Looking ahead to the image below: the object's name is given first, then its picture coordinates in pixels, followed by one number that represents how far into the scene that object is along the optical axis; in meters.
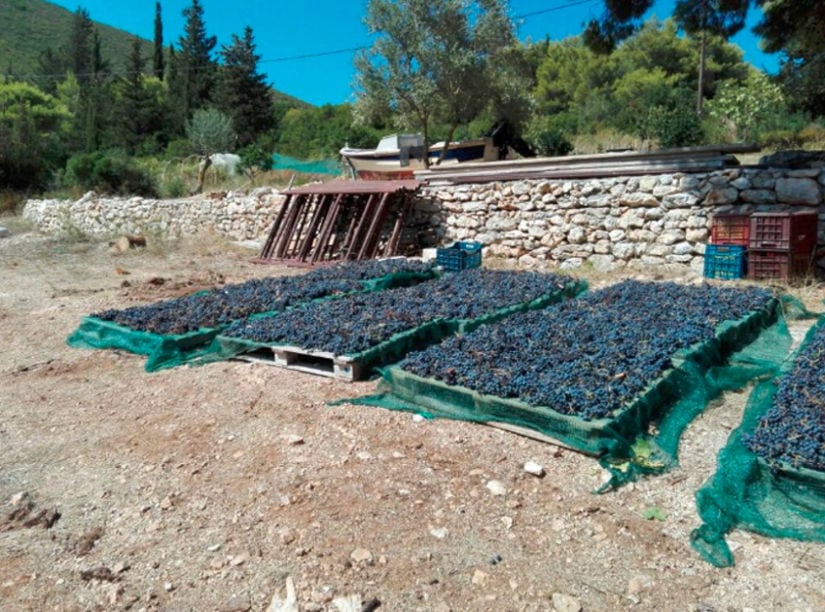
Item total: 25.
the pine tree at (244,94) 32.62
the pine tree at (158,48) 44.78
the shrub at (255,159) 19.98
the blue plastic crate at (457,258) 8.78
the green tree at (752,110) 19.27
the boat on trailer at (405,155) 15.30
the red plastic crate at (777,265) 6.98
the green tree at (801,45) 8.33
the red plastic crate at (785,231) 6.91
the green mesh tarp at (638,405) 3.14
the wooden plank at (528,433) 3.27
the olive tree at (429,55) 13.80
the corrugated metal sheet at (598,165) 7.97
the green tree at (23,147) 22.12
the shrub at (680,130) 16.36
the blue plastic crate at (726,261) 7.27
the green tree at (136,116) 32.69
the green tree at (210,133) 21.94
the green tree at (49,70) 44.97
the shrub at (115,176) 18.22
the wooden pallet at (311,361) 4.39
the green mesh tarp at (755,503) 2.46
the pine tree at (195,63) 35.50
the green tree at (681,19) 8.67
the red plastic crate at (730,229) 7.42
